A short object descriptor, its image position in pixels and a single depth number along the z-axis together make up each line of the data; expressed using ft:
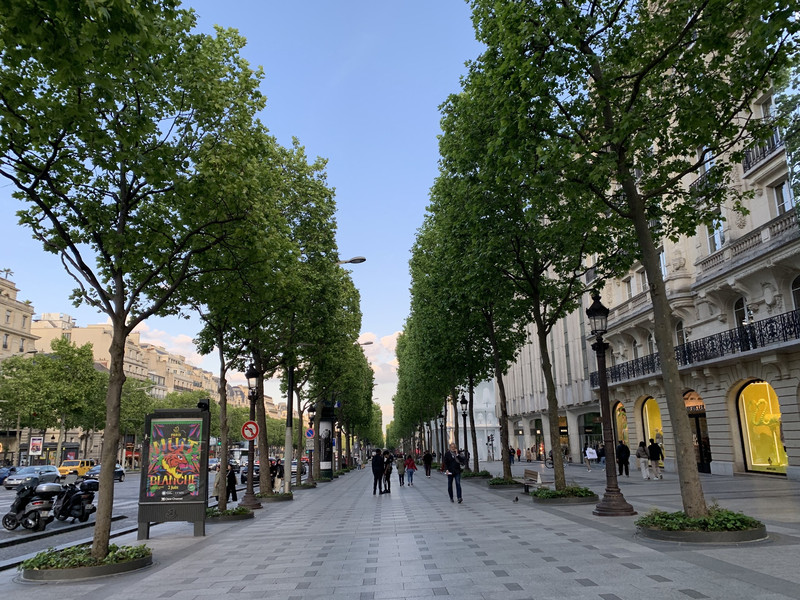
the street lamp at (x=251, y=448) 64.49
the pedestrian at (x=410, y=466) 109.12
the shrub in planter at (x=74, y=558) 30.40
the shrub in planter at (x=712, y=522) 30.83
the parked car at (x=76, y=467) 165.78
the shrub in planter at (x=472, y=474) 104.22
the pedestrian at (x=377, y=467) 88.84
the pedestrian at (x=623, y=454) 92.02
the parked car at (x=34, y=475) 113.50
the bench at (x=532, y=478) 77.36
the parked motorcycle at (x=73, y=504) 58.59
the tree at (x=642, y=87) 33.78
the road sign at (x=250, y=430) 63.72
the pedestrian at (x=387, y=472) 92.43
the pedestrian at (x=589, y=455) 126.12
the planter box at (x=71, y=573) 29.71
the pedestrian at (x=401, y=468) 108.98
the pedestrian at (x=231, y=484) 77.27
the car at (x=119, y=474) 153.22
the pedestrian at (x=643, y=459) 87.97
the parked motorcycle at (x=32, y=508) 53.52
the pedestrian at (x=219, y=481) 59.44
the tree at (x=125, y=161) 29.71
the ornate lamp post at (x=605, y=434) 44.51
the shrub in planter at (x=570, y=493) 55.42
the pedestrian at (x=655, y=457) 87.31
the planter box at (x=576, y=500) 54.65
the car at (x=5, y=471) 140.56
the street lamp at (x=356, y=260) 83.28
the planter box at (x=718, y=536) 30.17
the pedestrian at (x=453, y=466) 64.90
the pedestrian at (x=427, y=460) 128.98
